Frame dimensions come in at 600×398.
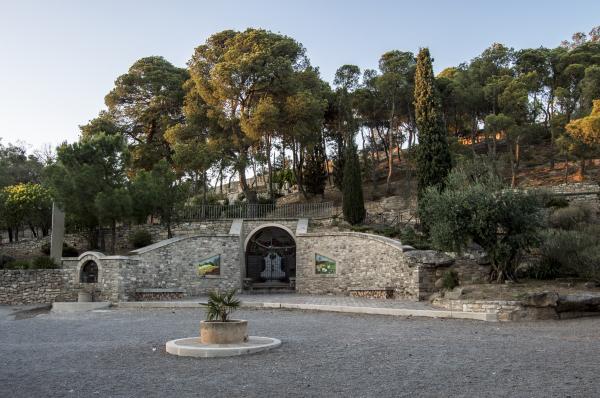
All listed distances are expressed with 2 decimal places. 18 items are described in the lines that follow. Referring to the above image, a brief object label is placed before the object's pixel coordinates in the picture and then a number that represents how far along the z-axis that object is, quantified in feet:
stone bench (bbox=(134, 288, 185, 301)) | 73.31
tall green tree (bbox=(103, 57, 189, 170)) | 113.91
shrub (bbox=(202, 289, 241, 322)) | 35.63
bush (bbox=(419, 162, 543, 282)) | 57.57
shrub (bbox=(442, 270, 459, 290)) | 62.59
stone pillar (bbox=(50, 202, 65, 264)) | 86.43
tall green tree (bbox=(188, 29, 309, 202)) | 100.22
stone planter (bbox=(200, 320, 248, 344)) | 34.68
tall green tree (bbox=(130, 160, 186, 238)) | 84.69
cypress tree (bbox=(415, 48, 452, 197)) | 79.82
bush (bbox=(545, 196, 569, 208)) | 85.97
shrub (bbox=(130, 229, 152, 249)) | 87.76
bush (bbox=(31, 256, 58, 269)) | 78.23
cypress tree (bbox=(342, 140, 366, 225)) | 92.32
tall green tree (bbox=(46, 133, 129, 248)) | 81.46
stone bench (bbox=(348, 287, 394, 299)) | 70.85
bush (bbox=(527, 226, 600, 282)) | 55.11
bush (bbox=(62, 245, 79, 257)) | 88.53
